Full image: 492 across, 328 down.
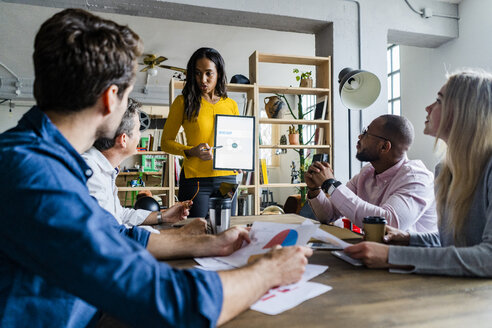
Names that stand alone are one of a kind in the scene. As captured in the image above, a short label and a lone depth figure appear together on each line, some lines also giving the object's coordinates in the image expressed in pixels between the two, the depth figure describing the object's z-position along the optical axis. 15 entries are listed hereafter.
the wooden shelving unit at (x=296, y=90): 4.17
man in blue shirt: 0.54
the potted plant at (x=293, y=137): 4.75
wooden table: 0.65
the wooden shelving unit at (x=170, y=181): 4.35
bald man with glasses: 1.71
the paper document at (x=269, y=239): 1.05
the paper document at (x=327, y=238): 1.12
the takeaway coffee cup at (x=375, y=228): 1.19
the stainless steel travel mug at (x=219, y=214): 1.37
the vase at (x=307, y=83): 4.42
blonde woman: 0.94
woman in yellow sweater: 2.41
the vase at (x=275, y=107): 4.44
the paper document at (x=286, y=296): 0.71
